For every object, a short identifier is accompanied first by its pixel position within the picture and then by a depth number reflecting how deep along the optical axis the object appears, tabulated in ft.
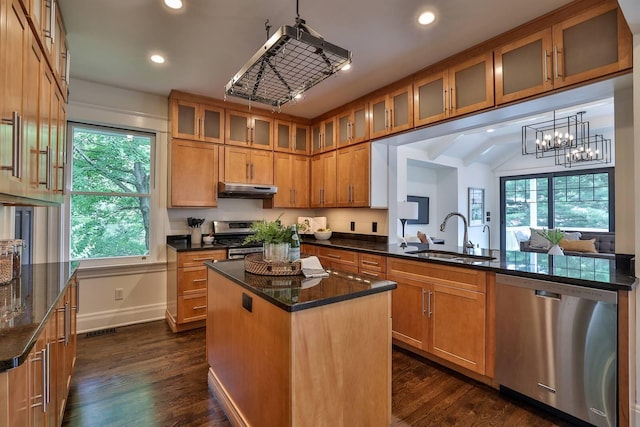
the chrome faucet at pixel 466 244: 10.14
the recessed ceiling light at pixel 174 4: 6.88
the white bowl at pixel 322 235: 14.67
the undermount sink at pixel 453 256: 8.94
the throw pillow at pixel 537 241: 20.38
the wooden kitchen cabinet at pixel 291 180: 14.60
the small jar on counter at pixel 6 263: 5.67
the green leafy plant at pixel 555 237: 12.86
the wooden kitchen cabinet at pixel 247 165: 13.23
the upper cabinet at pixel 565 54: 6.39
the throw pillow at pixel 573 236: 20.49
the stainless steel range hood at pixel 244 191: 12.64
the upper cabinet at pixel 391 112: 10.59
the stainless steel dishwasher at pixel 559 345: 5.77
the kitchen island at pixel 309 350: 4.55
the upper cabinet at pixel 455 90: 8.48
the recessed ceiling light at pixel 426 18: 7.34
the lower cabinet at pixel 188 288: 11.04
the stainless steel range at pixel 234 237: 11.97
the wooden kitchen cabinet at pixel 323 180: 14.17
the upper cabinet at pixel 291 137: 14.58
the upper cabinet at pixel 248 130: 13.32
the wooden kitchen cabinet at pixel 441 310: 7.65
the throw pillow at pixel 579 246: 16.88
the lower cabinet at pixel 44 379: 2.93
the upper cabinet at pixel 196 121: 12.11
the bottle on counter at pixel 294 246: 6.26
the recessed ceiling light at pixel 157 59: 9.36
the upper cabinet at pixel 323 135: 14.15
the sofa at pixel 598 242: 19.99
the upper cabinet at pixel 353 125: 12.44
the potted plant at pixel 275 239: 6.16
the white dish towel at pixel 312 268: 6.16
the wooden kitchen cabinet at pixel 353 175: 12.54
